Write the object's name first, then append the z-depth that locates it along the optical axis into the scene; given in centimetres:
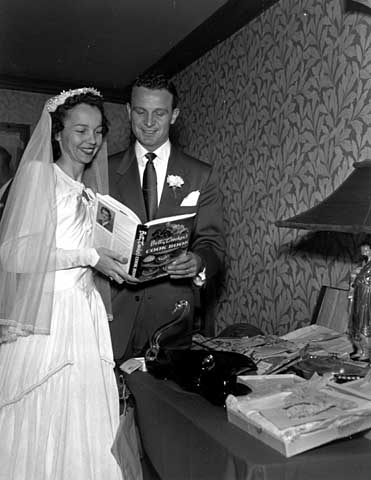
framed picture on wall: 203
